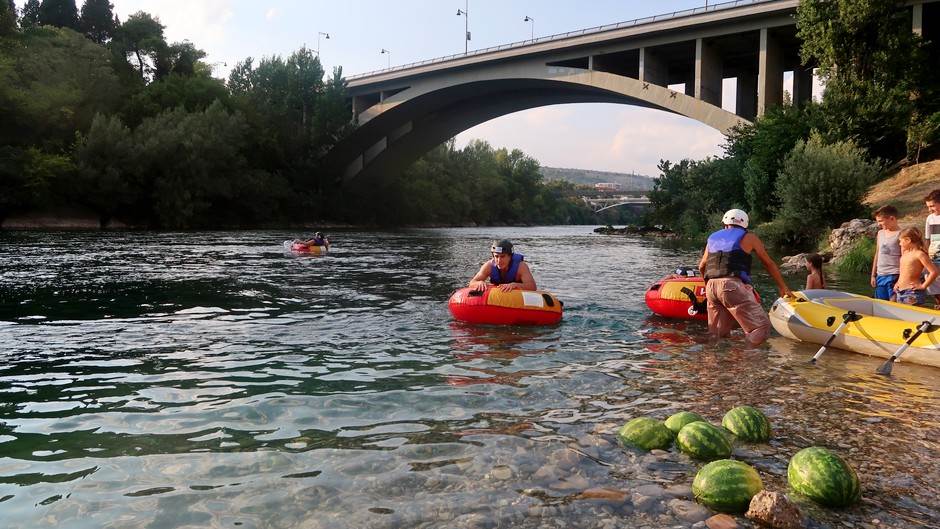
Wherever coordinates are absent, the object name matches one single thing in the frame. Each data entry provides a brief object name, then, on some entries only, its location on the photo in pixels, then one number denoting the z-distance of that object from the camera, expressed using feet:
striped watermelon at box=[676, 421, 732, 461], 13.66
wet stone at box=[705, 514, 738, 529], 10.78
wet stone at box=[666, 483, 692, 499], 12.04
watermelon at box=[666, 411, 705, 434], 14.76
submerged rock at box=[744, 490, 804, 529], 10.71
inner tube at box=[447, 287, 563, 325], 30.09
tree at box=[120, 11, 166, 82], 188.15
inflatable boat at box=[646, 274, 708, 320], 30.96
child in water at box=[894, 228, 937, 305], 26.73
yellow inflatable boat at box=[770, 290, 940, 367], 23.18
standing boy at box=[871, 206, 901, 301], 28.66
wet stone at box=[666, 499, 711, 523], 11.15
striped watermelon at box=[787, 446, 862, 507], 11.51
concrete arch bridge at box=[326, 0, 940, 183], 111.55
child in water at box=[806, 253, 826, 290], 33.42
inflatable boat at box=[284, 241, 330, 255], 75.92
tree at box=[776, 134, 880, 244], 73.97
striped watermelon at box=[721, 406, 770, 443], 14.78
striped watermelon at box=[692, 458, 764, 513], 11.35
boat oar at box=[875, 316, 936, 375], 21.81
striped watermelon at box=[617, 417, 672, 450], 14.37
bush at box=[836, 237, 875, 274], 58.23
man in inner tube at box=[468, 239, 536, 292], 31.86
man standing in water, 26.68
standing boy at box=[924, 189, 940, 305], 28.83
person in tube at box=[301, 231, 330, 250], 76.47
